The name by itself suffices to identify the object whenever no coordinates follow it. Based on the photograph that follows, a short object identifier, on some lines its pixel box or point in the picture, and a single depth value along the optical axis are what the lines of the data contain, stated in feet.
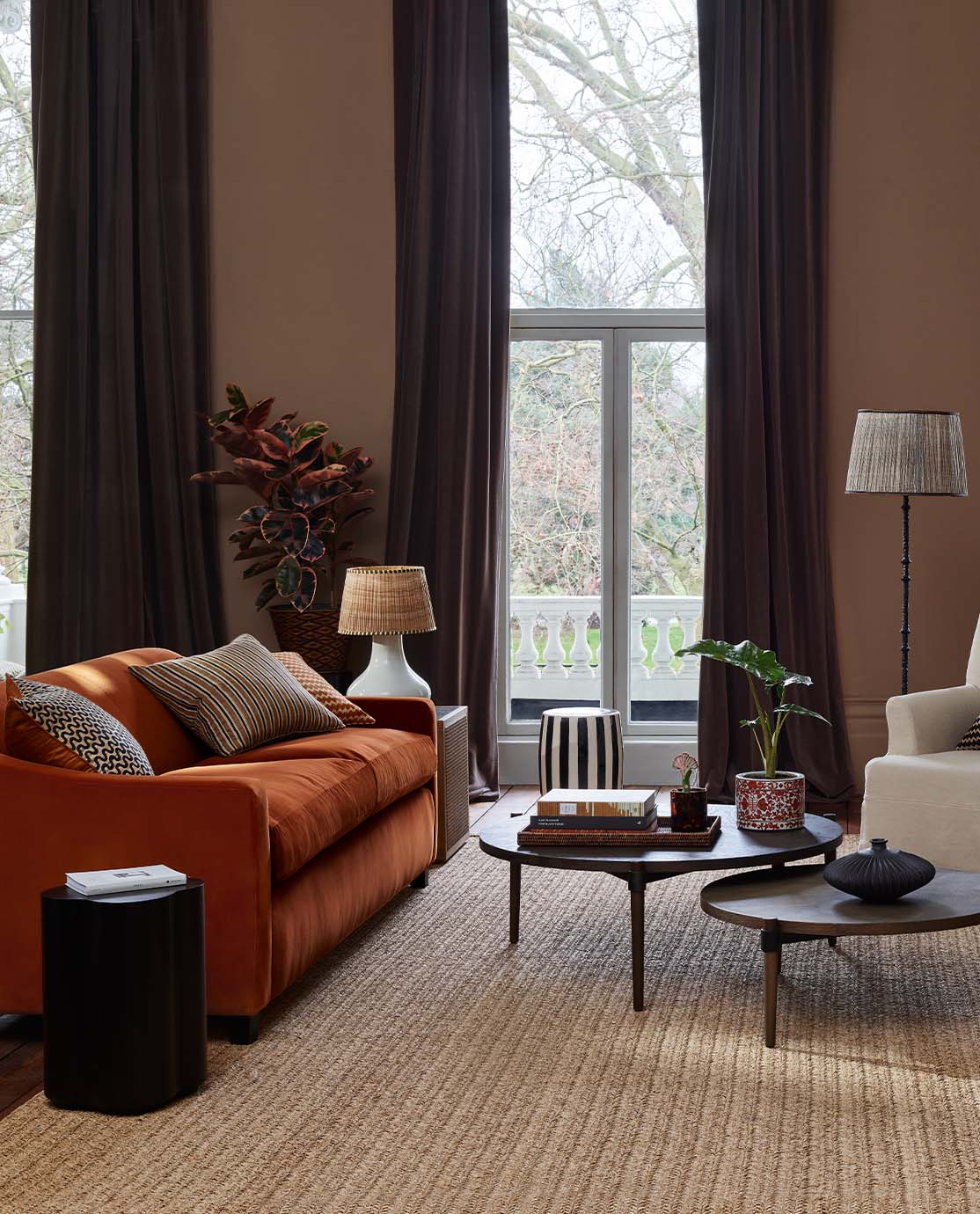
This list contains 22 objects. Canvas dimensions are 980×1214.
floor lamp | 16.42
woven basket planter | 18.34
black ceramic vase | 9.62
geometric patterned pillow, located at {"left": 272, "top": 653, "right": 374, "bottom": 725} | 14.23
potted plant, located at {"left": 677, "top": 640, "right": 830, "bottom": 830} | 11.26
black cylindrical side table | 8.30
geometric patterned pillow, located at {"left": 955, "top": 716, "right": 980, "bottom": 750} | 13.74
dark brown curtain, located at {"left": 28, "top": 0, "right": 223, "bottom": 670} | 19.35
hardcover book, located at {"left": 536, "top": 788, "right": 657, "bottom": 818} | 11.02
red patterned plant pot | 11.40
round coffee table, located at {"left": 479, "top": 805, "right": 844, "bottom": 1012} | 10.36
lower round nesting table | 9.27
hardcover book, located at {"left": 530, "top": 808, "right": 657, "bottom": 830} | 10.96
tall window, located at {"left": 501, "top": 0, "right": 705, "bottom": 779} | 19.69
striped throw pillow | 12.59
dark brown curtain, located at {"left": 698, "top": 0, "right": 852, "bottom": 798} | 18.57
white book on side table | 8.54
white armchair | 12.58
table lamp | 15.35
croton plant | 17.93
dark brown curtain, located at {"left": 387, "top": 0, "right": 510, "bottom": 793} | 19.03
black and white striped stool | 13.10
